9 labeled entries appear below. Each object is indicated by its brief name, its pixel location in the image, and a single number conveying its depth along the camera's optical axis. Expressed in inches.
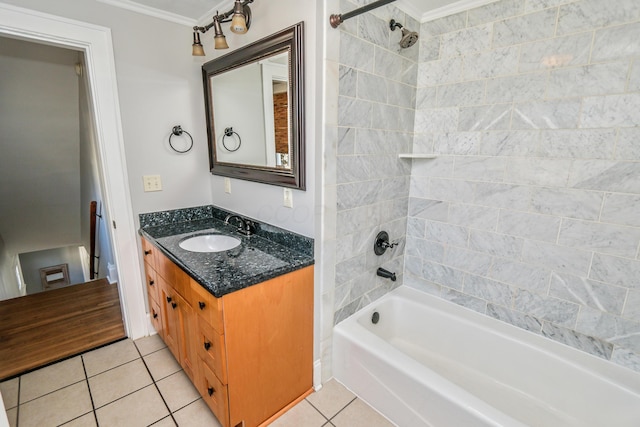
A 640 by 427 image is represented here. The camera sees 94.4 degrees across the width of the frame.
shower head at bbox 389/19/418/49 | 63.3
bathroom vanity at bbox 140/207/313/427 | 51.9
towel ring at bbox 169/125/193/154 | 83.5
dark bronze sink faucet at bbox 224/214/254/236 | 77.0
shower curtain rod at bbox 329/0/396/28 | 46.7
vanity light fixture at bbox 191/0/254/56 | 54.2
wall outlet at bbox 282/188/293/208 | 65.2
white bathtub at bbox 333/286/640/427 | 52.9
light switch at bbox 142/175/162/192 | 81.4
